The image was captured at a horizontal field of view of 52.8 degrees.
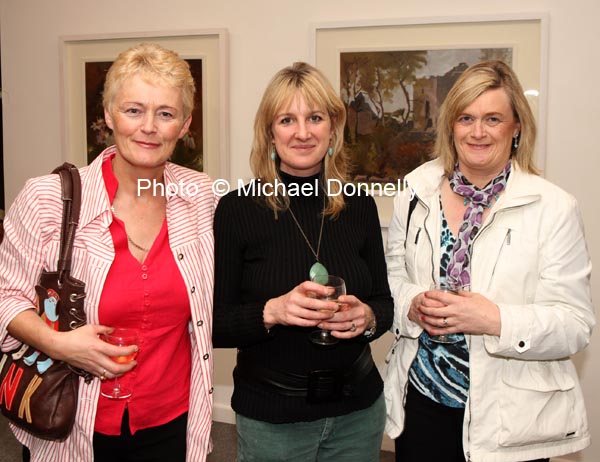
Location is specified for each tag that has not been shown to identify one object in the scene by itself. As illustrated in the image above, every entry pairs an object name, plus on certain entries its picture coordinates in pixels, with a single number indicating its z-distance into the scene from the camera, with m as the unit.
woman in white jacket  1.77
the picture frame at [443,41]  3.00
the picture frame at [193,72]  3.56
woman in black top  1.79
